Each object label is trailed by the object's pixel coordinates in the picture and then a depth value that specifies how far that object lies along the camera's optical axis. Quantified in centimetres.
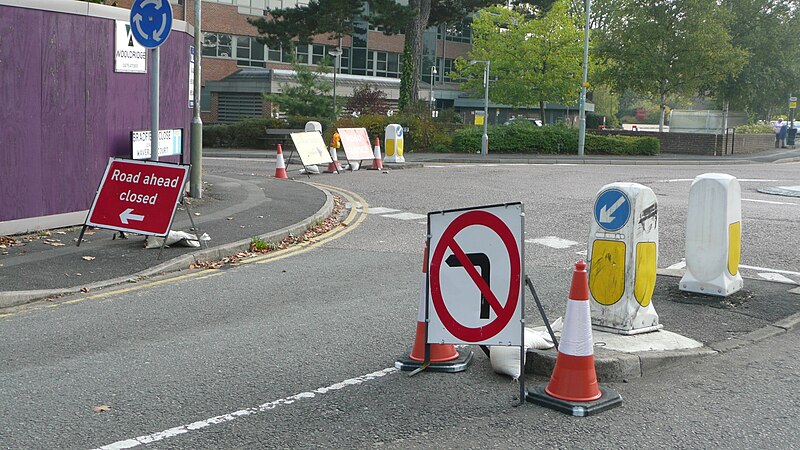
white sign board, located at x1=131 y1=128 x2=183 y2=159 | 1331
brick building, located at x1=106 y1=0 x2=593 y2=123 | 5266
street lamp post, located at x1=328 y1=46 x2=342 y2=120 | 4379
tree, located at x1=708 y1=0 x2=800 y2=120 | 4506
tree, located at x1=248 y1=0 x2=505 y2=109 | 3719
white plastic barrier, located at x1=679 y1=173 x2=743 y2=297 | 861
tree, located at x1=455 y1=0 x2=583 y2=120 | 5266
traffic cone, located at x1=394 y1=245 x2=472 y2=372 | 624
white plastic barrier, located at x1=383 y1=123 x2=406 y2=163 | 2725
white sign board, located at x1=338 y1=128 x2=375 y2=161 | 2509
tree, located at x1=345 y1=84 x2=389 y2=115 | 4431
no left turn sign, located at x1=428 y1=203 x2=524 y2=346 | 575
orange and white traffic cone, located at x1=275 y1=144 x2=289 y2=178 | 2206
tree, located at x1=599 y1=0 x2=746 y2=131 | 4012
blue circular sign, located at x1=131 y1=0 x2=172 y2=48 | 1084
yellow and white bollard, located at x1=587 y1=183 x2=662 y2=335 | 694
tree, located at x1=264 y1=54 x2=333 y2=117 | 4141
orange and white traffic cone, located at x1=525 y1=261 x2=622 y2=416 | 553
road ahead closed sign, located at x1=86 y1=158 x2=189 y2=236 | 1051
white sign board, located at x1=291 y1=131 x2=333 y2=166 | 2284
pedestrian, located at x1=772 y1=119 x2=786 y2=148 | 4922
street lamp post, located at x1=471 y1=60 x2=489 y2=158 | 3416
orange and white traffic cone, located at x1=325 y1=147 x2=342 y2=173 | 2455
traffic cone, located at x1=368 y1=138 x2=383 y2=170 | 2565
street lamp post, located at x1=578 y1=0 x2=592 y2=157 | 3584
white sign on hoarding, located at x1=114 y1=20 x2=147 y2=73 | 1283
